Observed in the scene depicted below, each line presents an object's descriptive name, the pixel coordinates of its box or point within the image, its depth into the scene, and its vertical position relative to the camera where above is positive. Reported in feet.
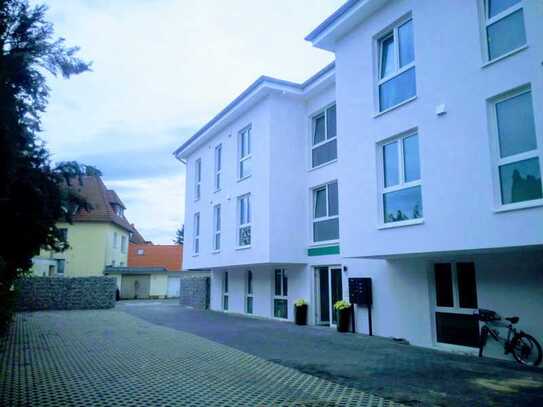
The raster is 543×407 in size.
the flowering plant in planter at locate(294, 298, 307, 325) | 50.98 -4.00
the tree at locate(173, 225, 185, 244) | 284.20 +27.16
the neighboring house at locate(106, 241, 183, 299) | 125.70 +0.13
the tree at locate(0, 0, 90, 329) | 19.93 +7.61
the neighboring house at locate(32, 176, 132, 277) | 115.96 +8.04
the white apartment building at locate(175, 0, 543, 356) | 25.93 +8.46
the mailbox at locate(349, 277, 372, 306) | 41.04 -1.22
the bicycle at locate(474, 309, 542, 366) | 27.14 -3.96
